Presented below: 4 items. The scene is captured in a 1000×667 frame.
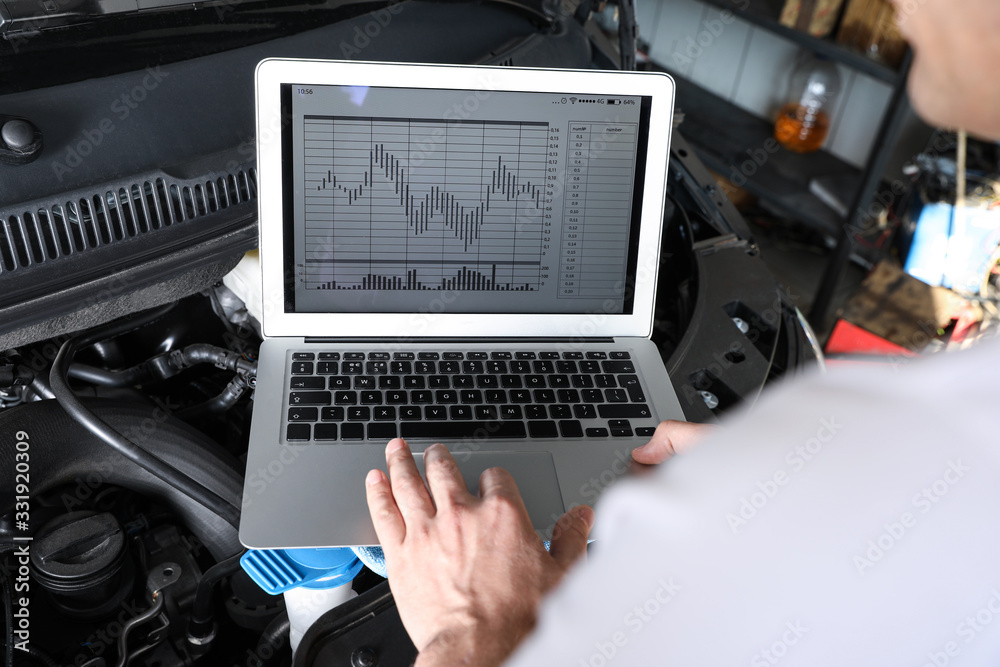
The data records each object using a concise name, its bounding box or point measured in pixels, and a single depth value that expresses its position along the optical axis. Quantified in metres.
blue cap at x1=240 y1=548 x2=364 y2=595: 0.64
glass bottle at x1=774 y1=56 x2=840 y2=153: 2.47
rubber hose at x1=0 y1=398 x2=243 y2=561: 0.71
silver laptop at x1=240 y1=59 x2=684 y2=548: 0.75
